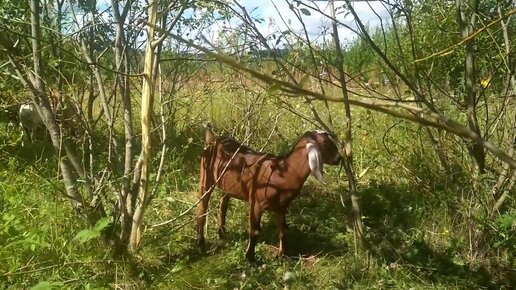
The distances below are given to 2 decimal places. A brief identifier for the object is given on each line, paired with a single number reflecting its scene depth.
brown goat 3.61
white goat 7.05
